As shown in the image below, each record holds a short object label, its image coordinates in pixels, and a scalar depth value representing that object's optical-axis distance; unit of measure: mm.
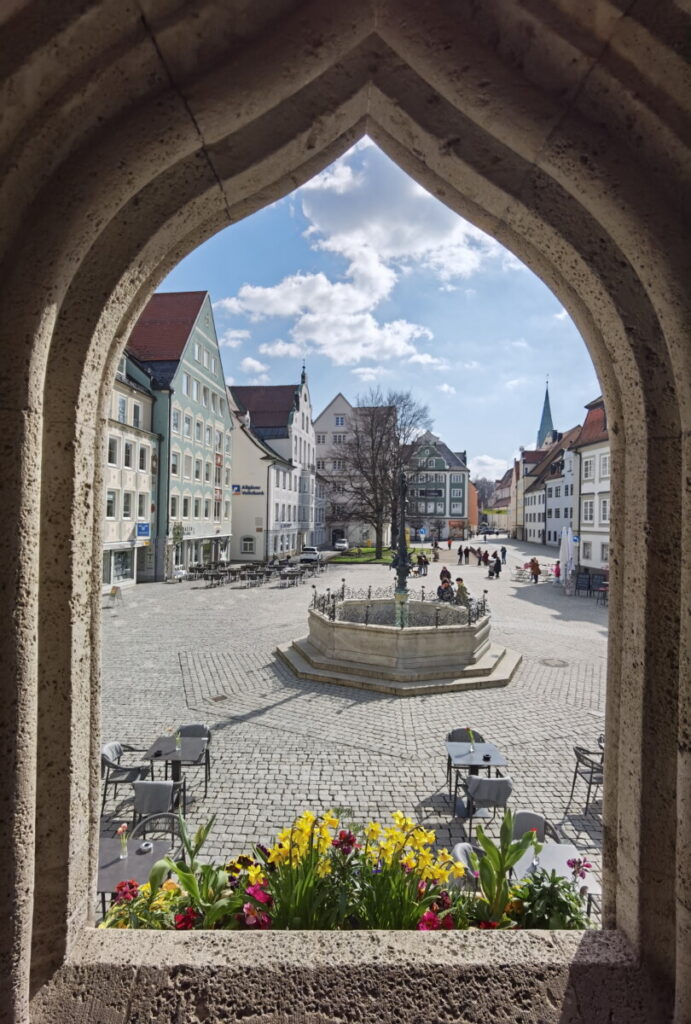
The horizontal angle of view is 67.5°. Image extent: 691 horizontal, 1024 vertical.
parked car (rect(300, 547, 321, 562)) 36928
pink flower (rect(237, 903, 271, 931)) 2078
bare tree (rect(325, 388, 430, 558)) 41406
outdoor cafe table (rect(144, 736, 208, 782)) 6117
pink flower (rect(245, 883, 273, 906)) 2146
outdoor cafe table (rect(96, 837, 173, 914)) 3938
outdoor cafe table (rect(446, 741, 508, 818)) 5855
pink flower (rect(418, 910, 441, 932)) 2057
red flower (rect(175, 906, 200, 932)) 2119
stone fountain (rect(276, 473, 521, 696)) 10312
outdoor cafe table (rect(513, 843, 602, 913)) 4035
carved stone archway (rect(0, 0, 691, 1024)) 1534
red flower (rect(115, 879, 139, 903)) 2508
